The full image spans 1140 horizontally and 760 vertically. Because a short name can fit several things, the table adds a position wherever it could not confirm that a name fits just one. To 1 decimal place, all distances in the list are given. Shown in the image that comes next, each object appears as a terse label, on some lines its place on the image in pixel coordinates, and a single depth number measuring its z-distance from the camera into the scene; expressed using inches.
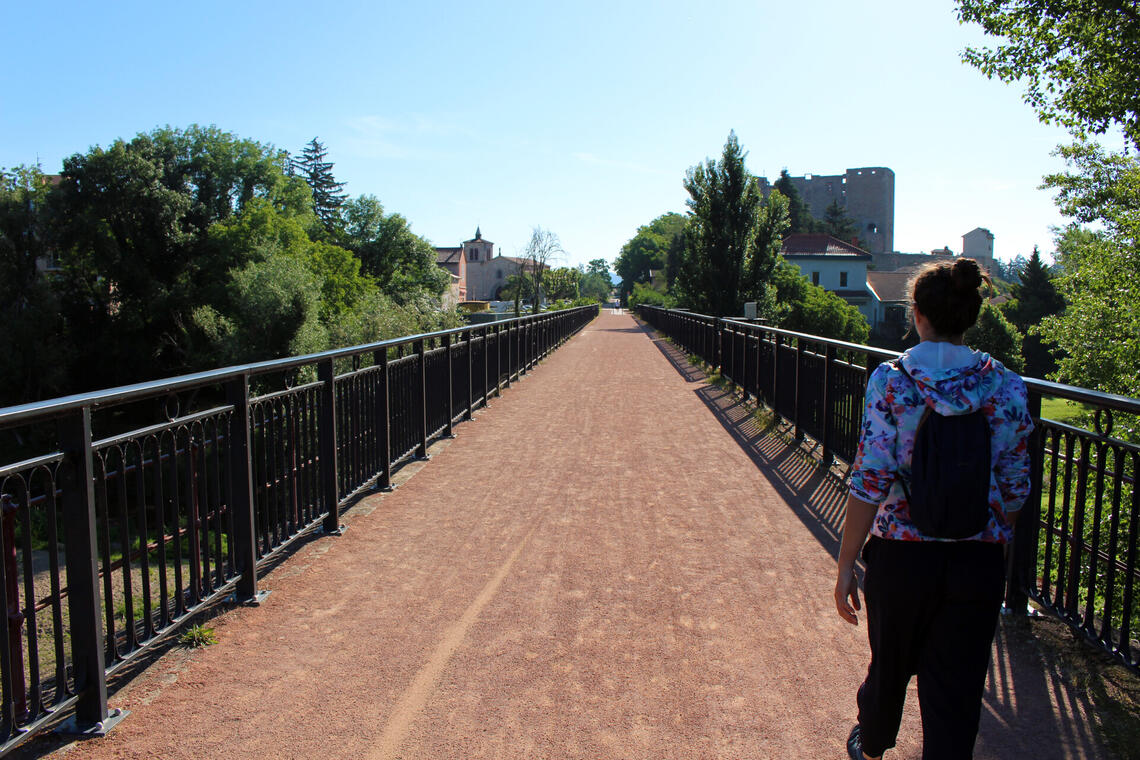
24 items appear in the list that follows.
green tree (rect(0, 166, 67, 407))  1453.0
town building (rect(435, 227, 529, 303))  5083.7
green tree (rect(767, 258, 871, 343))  1890.4
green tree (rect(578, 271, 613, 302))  6089.6
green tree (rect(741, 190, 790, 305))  1403.8
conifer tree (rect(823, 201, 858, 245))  3924.7
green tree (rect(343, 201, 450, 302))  2319.1
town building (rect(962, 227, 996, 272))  4471.0
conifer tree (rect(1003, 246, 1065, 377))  2124.8
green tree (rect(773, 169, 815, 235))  3604.8
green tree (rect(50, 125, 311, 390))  1610.5
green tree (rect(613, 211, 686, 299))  4330.7
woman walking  80.2
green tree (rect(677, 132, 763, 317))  1378.0
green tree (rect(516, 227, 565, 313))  2682.1
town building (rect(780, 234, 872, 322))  2938.0
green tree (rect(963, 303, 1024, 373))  1866.4
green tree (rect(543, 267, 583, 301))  3363.9
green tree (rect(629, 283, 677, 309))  1915.1
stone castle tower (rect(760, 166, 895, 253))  4490.7
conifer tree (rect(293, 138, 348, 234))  3228.3
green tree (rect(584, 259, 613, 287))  7616.1
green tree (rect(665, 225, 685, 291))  2425.4
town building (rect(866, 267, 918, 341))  2854.3
